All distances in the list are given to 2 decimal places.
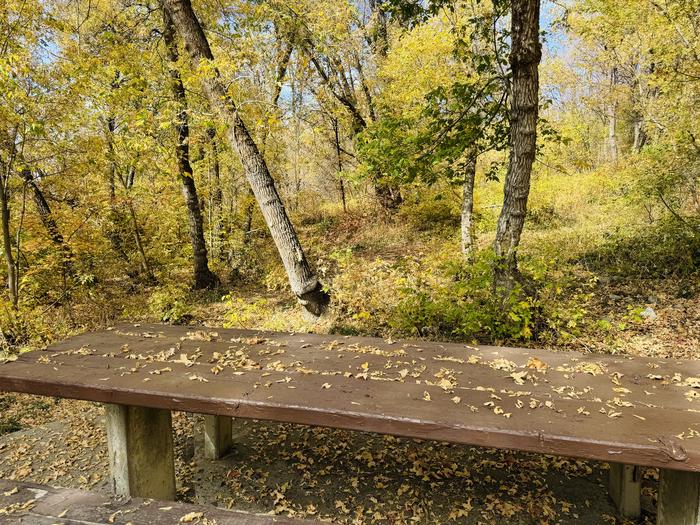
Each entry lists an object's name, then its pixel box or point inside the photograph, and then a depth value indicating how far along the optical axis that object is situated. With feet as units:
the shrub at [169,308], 25.53
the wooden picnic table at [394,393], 5.66
